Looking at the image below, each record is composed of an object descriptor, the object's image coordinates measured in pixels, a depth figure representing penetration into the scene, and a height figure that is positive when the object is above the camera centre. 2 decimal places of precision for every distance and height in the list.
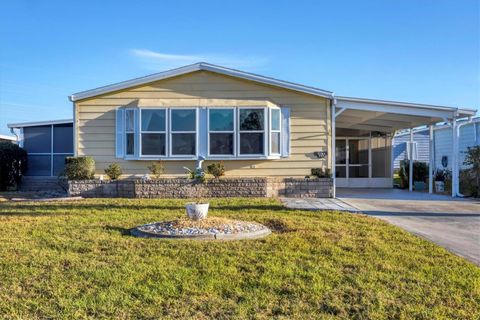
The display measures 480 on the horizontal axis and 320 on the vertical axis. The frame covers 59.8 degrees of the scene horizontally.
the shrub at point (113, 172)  12.52 -0.17
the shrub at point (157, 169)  12.55 -0.08
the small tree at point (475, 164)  12.54 +0.09
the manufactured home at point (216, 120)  12.65 +1.42
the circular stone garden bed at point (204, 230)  6.16 -0.98
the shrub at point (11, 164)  14.46 +0.07
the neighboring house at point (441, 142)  17.94 +1.30
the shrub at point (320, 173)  12.52 -0.19
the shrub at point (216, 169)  12.31 -0.07
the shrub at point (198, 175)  12.01 -0.24
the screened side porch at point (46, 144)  16.30 +0.87
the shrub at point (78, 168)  12.28 -0.05
